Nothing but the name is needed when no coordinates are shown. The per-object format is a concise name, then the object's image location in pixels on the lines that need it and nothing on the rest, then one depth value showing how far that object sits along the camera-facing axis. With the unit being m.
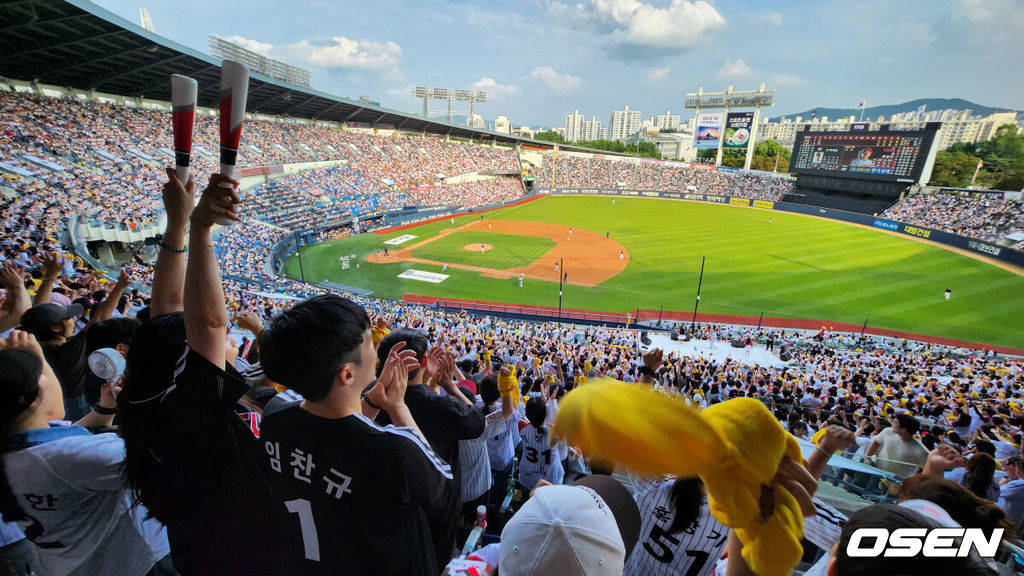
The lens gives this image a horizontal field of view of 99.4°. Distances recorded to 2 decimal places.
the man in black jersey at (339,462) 1.72
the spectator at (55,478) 1.93
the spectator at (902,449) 4.96
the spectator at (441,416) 2.74
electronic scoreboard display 40.62
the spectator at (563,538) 1.42
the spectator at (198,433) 1.76
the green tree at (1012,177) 50.66
